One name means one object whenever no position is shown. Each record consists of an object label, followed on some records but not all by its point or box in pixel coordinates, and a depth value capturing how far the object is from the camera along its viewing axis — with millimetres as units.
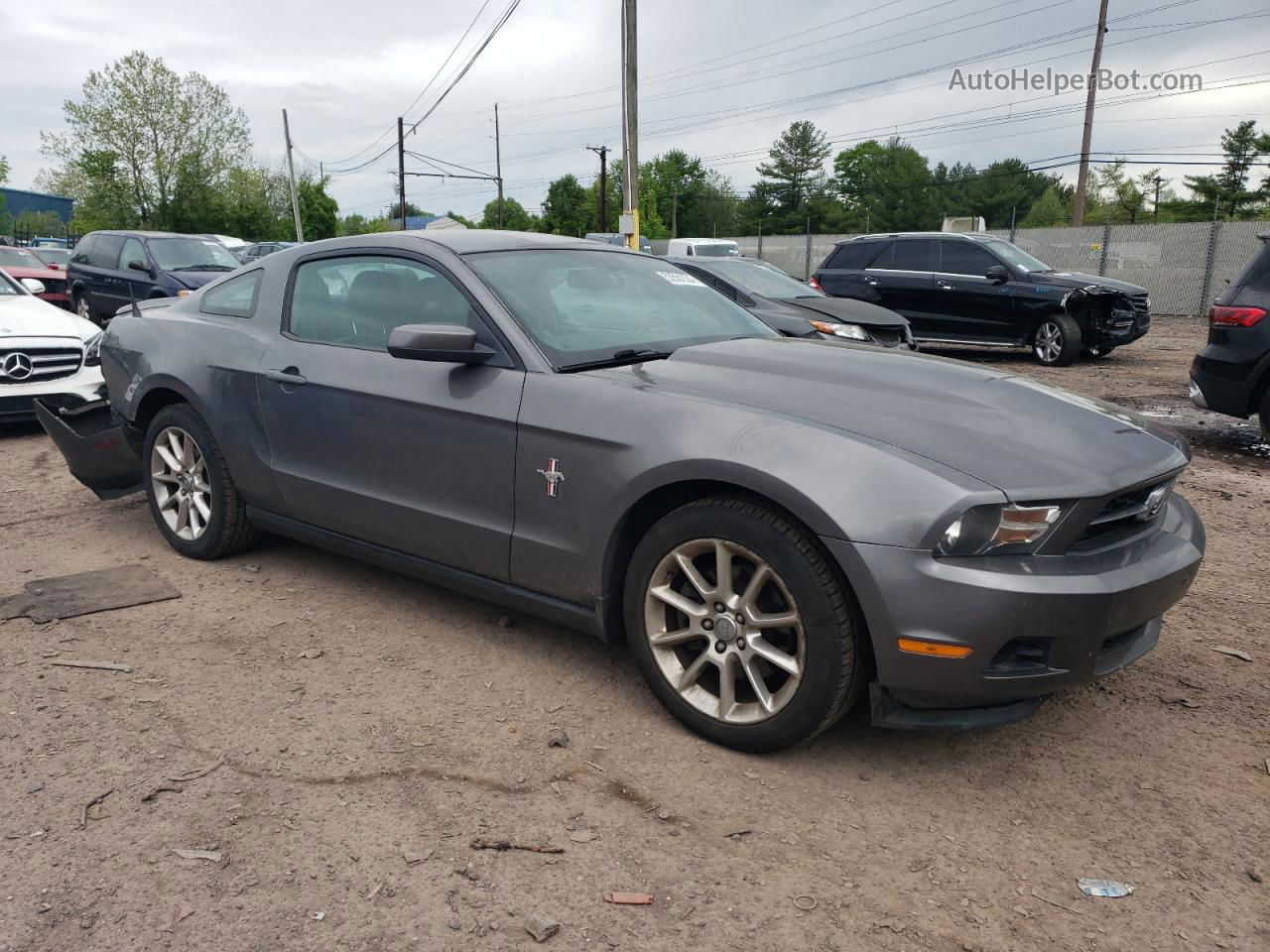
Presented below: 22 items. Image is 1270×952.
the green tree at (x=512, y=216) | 79244
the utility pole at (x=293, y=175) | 51412
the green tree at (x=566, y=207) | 77062
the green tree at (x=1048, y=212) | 72375
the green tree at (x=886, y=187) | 79875
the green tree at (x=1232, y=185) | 56625
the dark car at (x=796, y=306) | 8922
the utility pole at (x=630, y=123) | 17906
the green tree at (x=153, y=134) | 44375
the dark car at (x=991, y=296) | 12703
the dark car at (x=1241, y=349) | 6734
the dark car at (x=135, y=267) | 13336
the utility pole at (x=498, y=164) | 60031
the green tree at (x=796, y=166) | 90188
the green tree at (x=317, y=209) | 63406
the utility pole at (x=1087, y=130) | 31297
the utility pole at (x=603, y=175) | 59100
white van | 24078
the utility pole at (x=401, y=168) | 50800
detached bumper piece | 4977
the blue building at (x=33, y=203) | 90562
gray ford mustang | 2561
